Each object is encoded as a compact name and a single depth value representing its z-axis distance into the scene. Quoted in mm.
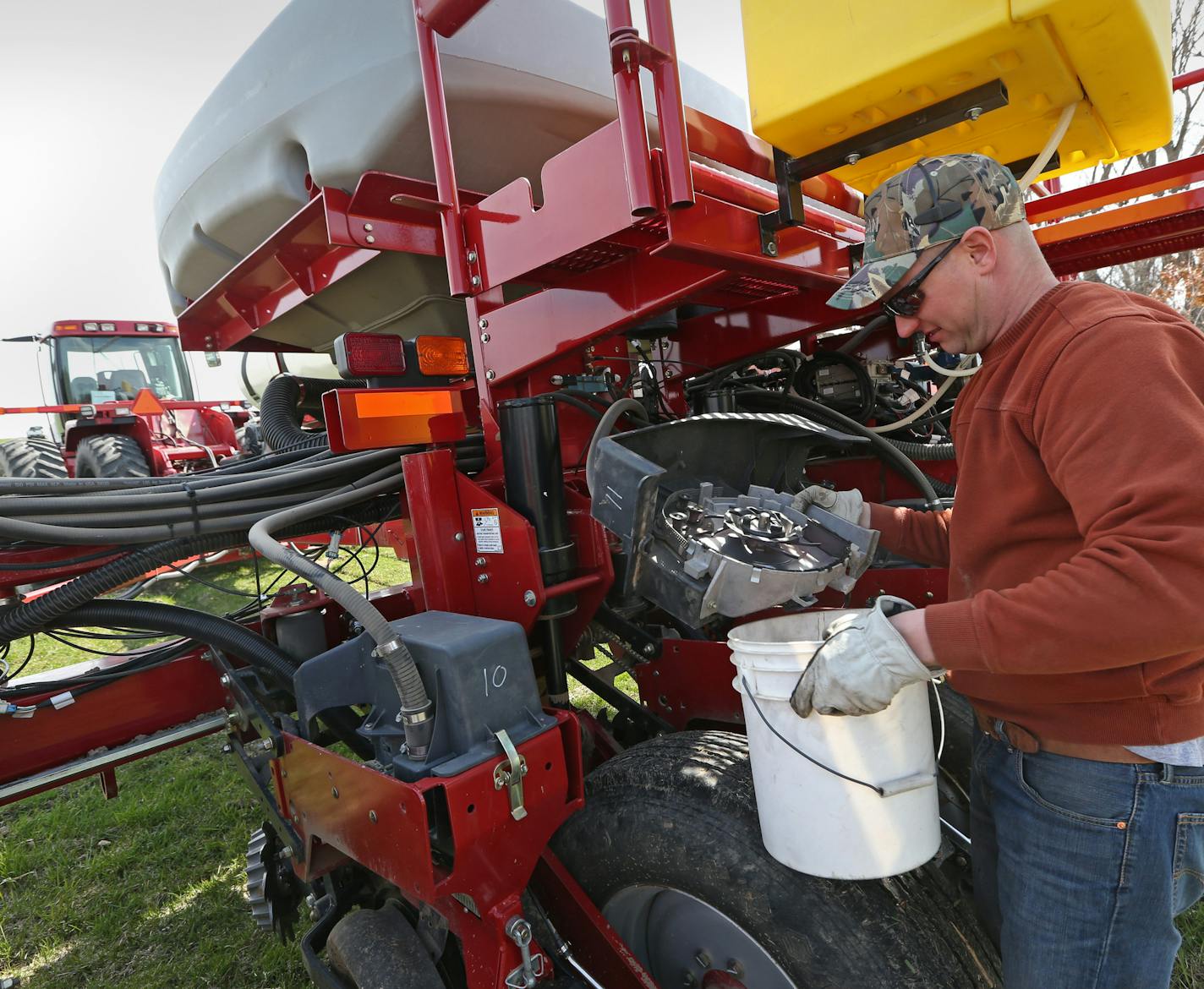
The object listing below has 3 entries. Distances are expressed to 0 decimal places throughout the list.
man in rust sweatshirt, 959
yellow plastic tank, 1358
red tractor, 7059
